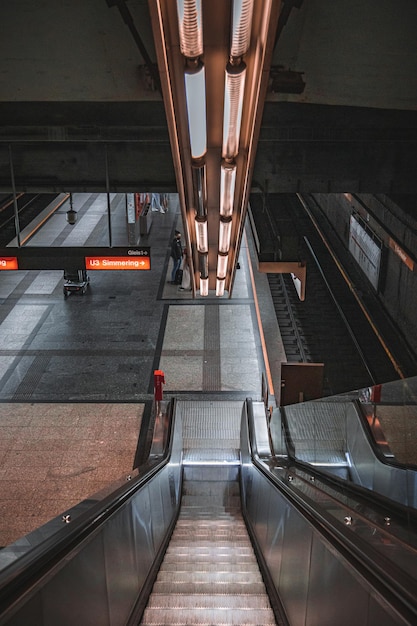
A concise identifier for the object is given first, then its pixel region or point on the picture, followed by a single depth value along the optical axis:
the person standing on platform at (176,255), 14.69
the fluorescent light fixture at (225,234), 5.81
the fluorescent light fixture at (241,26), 2.20
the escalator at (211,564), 2.04
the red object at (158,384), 9.17
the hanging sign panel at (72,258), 8.86
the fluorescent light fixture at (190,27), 2.16
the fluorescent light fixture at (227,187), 4.28
